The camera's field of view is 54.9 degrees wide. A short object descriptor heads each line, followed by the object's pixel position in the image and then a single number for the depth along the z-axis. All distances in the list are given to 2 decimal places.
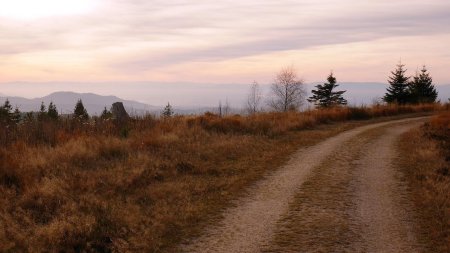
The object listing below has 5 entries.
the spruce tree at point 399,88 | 48.10
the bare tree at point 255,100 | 48.33
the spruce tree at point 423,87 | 48.97
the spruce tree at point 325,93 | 57.00
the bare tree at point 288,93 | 61.22
